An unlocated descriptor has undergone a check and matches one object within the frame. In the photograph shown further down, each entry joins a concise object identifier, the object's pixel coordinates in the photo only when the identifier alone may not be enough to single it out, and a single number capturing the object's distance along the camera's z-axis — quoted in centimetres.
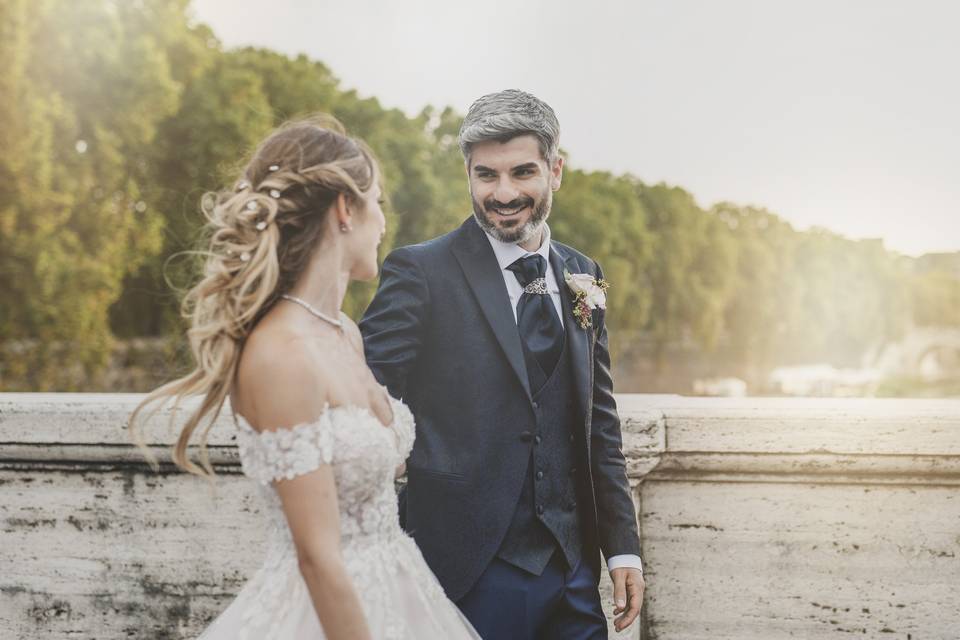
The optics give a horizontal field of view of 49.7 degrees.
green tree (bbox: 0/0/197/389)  2139
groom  257
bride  189
